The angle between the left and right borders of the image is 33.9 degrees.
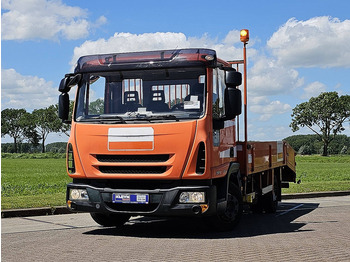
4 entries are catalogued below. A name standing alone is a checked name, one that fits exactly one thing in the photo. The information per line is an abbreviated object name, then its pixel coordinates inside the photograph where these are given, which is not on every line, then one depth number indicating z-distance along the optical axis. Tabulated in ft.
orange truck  28.32
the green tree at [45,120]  364.38
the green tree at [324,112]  297.74
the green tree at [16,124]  365.81
